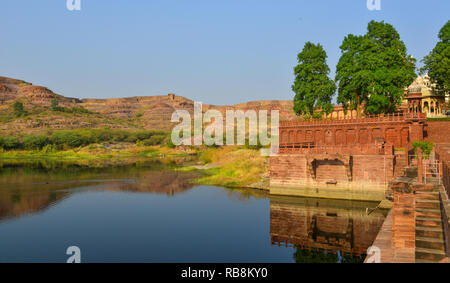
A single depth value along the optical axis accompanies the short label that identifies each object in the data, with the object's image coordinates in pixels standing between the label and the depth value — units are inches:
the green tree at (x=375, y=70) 1608.0
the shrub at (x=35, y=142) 4901.6
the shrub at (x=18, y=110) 6943.9
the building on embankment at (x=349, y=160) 1280.8
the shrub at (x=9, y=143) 4751.5
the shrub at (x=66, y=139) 5147.6
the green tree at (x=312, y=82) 1815.9
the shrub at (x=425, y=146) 1239.2
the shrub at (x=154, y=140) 5925.2
